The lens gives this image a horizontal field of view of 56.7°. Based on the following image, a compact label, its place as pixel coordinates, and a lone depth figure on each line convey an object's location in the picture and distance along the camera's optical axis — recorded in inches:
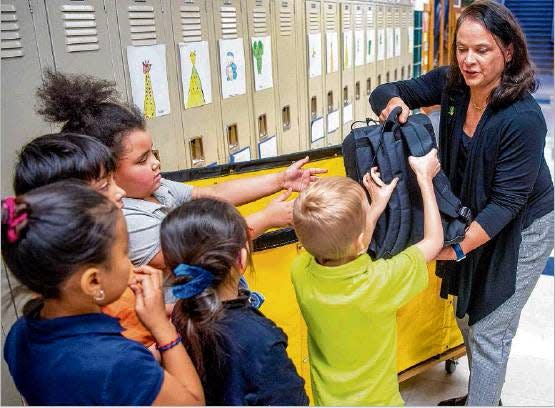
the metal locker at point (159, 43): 83.5
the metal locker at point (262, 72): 117.6
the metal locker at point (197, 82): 96.1
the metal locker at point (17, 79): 64.9
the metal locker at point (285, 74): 128.0
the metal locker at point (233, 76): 107.3
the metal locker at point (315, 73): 143.1
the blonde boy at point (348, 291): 53.2
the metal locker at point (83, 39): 71.8
